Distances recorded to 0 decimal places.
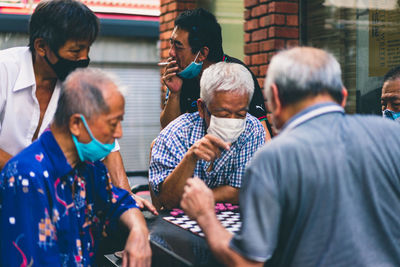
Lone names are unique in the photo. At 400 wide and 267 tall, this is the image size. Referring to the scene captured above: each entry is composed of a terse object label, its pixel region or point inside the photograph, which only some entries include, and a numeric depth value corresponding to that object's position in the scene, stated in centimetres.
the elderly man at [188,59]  379
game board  234
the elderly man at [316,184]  168
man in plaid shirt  279
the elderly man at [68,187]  195
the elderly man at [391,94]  361
